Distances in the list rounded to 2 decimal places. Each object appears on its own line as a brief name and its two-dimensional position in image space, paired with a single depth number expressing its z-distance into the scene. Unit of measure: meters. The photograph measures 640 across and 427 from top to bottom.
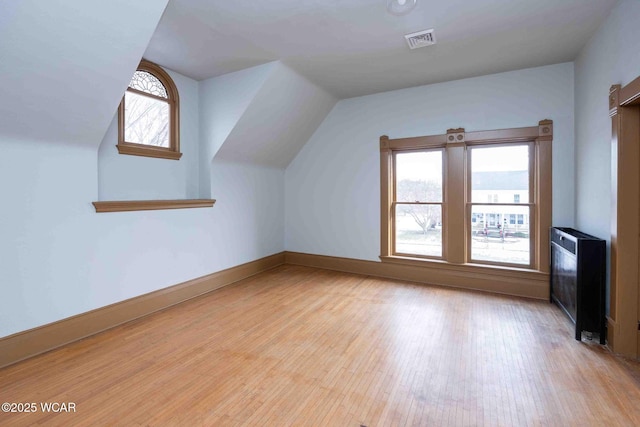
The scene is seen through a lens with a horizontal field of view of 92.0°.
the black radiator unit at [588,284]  2.68
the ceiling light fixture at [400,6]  2.55
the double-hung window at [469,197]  4.03
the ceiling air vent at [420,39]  3.09
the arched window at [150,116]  3.56
